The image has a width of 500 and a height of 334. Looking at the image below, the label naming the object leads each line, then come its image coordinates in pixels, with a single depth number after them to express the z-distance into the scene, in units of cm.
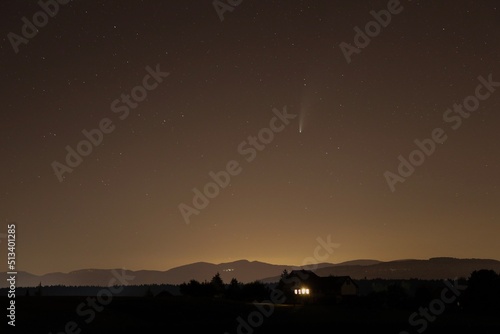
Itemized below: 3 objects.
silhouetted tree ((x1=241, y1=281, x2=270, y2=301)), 10256
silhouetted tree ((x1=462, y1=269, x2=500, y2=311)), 9075
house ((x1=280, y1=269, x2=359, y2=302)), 11619
